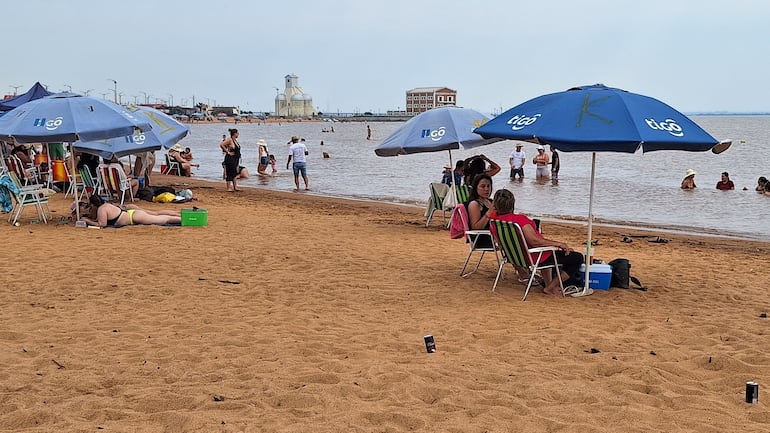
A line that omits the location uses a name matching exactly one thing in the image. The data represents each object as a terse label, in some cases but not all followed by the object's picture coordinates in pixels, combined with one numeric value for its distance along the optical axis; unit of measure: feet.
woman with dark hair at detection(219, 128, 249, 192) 53.67
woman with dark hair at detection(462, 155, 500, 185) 30.55
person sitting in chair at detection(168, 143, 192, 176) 77.61
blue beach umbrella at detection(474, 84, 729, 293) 18.67
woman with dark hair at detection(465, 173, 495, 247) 23.25
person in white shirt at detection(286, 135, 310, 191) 64.59
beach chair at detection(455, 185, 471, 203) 33.65
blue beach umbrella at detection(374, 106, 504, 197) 31.45
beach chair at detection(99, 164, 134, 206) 40.22
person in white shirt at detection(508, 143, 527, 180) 77.14
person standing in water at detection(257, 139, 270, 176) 82.70
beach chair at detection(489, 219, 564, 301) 20.03
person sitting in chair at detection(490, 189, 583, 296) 20.58
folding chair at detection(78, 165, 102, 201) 40.75
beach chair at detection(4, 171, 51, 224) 34.12
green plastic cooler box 34.12
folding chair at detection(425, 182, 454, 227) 35.32
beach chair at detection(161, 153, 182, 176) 77.82
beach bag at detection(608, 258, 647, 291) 22.00
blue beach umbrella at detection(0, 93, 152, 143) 30.14
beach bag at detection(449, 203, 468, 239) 23.36
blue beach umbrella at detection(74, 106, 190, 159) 40.09
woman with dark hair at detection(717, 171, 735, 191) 66.44
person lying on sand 33.17
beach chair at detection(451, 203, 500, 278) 22.82
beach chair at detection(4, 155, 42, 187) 49.85
